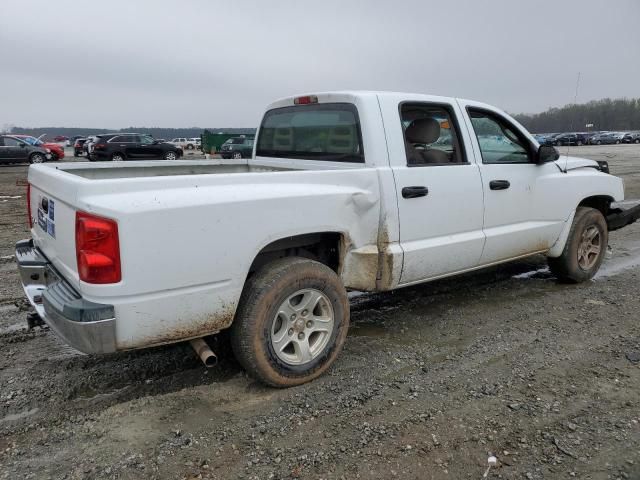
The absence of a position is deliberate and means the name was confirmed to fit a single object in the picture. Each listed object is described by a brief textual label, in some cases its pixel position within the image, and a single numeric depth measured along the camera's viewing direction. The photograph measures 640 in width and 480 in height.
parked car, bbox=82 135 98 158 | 29.57
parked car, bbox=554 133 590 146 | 49.34
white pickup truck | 2.67
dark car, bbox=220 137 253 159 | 32.13
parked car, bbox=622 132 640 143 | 57.56
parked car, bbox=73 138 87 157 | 34.48
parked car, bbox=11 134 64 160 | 27.23
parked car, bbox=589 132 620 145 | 56.82
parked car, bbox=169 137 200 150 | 57.88
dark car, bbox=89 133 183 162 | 27.64
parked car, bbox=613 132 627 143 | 57.56
